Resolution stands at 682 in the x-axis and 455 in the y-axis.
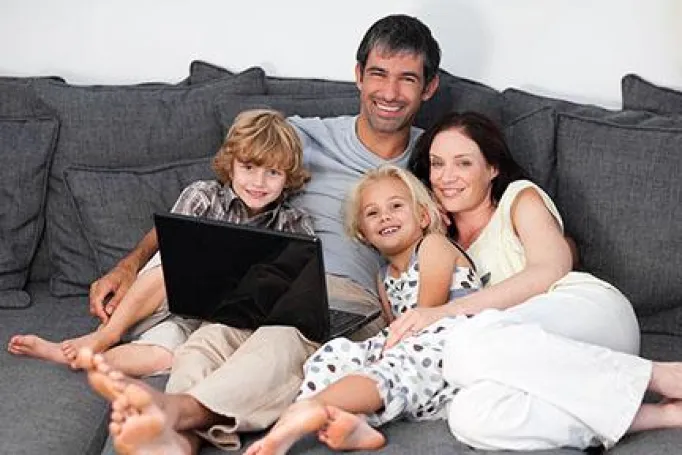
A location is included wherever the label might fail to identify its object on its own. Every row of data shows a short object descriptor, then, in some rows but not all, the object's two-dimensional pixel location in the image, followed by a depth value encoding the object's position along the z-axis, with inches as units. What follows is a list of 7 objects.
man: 83.7
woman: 82.6
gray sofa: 105.4
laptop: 87.9
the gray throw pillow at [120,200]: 111.0
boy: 97.6
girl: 79.7
